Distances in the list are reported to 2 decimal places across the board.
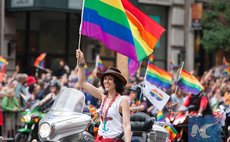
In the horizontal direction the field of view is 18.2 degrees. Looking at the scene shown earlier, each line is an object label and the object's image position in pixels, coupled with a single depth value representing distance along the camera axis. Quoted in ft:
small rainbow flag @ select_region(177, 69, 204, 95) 51.31
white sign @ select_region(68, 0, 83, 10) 90.12
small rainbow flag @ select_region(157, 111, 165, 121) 47.69
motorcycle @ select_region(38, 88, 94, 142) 28.50
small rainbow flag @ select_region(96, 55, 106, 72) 75.97
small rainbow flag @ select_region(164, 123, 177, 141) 43.98
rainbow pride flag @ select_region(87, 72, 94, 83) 69.54
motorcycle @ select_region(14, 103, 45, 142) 53.53
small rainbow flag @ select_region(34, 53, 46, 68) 81.53
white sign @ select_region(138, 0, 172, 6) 102.10
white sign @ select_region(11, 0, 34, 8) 87.30
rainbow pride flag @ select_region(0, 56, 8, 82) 61.78
